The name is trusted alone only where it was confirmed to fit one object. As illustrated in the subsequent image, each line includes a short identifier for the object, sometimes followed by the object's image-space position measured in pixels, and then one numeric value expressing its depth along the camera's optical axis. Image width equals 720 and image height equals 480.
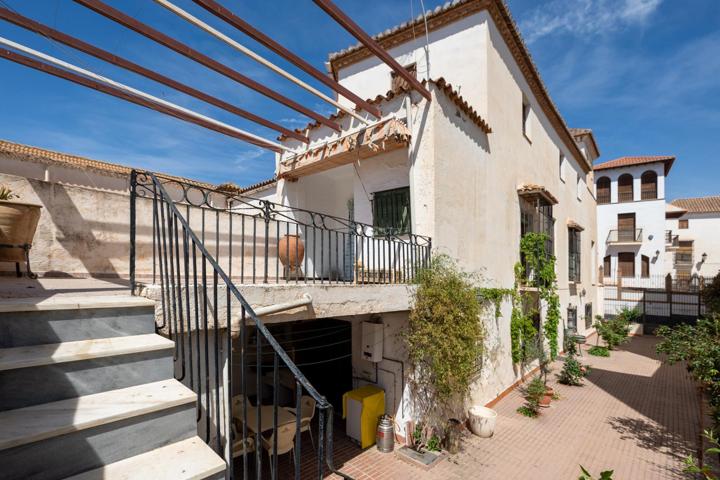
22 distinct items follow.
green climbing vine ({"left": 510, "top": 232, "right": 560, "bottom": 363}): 8.96
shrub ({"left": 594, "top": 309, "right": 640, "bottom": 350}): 14.19
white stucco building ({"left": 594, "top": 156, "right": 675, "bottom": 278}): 25.47
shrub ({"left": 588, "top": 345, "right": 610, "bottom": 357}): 13.34
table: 5.52
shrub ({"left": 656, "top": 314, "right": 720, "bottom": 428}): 5.17
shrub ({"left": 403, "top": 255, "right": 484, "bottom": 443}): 5.59
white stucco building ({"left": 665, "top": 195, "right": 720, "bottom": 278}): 29.89
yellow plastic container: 6.25
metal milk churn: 6.11
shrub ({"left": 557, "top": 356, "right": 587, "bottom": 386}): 9.71
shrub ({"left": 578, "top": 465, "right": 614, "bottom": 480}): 3.95
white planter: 6.59
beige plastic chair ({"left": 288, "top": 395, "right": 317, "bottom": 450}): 5.64
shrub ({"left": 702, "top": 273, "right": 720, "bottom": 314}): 10.01
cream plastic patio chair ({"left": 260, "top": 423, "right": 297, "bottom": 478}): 5.36
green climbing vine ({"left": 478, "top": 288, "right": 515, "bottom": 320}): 7.14
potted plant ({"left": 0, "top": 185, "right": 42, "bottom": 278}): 3.60
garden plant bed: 5.65
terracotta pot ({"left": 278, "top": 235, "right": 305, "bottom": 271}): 5.90
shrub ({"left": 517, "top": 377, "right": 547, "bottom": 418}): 7.69
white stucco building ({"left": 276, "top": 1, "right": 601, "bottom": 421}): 6.21
